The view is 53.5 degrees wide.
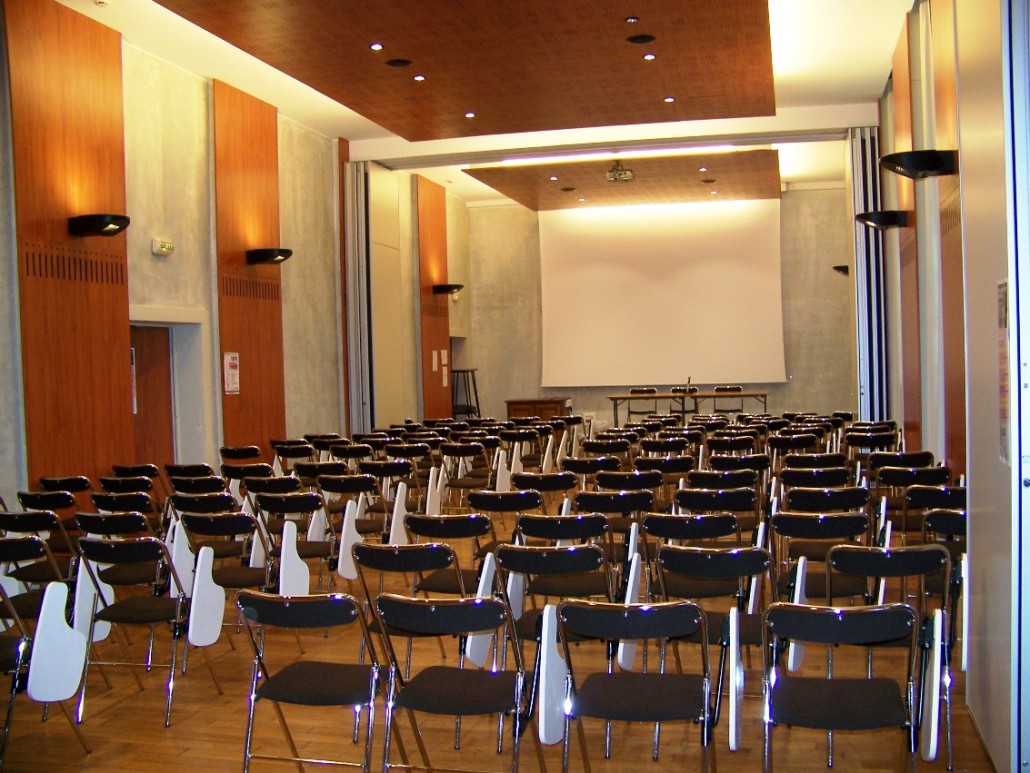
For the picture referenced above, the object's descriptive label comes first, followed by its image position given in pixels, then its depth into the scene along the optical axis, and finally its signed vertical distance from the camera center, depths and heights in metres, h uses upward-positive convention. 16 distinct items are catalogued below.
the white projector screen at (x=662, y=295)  19.28 +1.44
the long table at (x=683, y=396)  17.17 -0.45
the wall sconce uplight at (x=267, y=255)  12.65 +1.55
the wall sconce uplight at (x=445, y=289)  18.55 +1.58
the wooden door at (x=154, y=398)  11.48 -0.16
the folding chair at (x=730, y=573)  3.43 -0.82
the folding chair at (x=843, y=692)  3.12 -1.05
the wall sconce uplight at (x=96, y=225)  9.27 +1.46
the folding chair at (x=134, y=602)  4.64 -1.05
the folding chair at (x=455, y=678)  3.38 -1.08
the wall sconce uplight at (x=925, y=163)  7.92 +1.56
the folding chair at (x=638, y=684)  3.25 -1.08
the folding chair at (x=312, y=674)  3.46 -1.08
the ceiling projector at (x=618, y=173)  15.29 +2.97
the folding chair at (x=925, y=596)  3.22 -0.87
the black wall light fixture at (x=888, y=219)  11.06 +1.57
